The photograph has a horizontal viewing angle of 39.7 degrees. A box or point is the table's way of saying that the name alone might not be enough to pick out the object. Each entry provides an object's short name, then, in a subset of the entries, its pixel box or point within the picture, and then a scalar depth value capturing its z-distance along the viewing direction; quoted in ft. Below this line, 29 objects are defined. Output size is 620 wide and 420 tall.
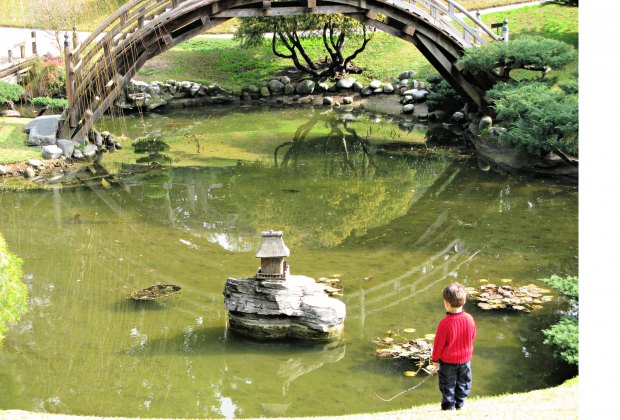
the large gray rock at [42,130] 64.08
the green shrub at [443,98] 79.46
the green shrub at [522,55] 65.16
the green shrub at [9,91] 71.94
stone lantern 33.55
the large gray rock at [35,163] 60.29
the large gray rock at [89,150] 64.75
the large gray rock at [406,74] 94.07
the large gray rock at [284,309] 33.40
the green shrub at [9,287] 26.14
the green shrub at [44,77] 84.48
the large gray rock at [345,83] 93.97
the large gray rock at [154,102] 87.86
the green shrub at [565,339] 30.27
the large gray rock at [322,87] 94.17
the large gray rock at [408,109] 84.57
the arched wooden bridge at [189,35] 63.82
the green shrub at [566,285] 34.47
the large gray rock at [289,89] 94.32
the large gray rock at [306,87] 93.50
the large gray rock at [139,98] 86.78
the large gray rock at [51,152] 62.13
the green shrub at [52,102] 77.61
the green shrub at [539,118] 55.77
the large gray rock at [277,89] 94.48
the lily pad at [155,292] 37.96
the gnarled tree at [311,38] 90.99
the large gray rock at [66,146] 63.62
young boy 23.52
